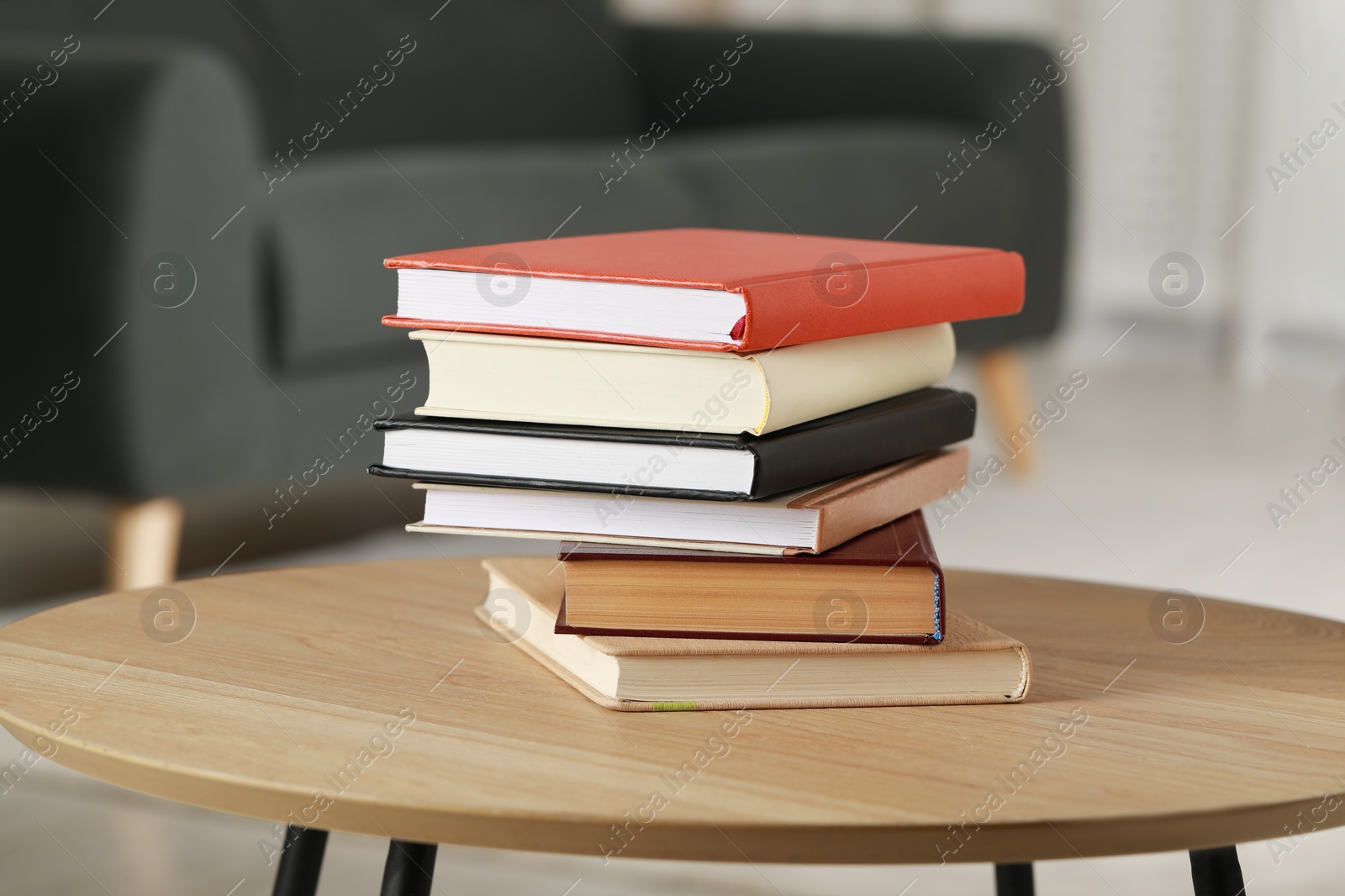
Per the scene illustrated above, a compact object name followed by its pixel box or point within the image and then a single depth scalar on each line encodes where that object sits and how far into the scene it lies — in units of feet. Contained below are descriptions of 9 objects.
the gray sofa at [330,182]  12.83
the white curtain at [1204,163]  31.75
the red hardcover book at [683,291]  6.67
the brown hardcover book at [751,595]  6.73
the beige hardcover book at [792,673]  6.65
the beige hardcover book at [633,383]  6.72
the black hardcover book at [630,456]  6.70
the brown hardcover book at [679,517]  6.75
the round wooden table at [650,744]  6.15
